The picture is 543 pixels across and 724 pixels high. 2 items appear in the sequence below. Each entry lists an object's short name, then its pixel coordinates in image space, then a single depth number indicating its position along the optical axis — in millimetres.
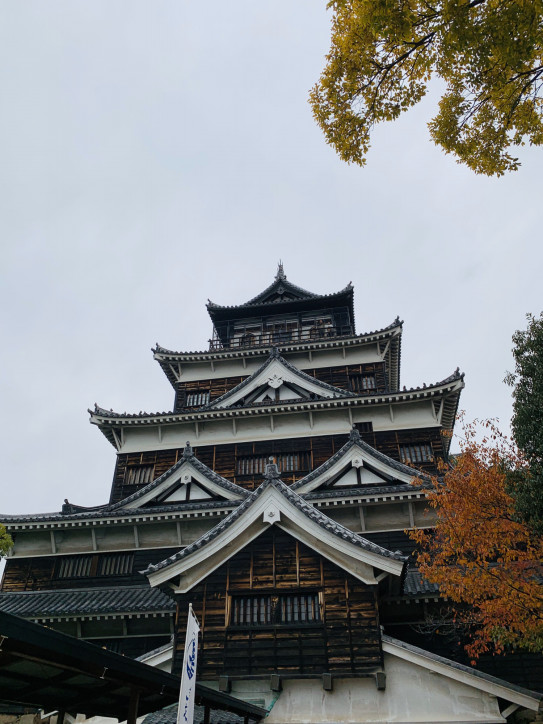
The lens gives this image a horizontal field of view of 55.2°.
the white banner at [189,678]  6629
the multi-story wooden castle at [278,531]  12227
